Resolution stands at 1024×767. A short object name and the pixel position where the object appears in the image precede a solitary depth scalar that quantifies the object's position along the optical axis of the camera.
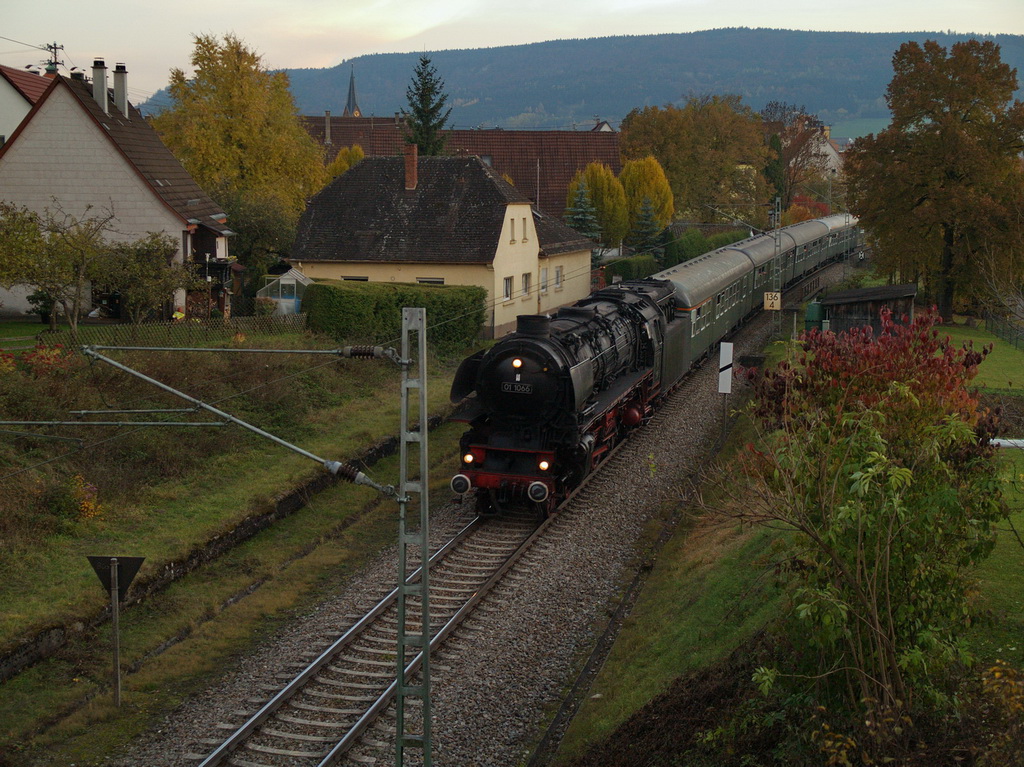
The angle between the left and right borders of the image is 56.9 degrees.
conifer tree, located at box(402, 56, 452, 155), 51.12
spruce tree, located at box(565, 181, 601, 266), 51.22
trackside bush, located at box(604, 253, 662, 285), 48.50
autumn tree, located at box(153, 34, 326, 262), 43.47
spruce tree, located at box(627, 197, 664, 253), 55.72
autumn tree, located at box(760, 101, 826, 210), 77.62
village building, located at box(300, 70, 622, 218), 64.19
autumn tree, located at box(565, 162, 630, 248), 53.56
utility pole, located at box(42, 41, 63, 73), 48.50
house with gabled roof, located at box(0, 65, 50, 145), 38.97
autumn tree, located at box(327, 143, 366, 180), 54.38
